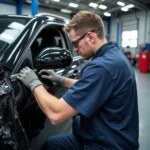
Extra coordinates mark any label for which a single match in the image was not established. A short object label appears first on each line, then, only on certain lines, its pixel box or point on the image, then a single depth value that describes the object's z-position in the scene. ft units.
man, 3.97
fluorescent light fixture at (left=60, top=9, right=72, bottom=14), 53.31
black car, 3.41
